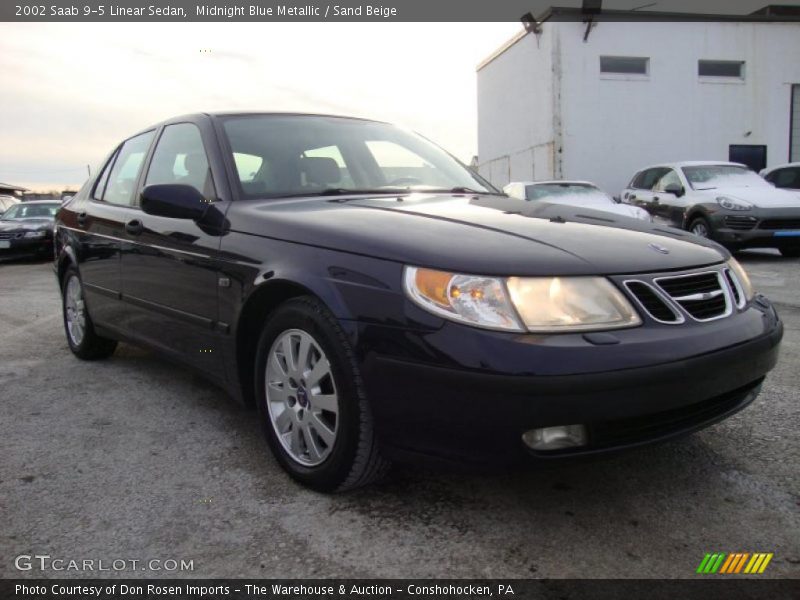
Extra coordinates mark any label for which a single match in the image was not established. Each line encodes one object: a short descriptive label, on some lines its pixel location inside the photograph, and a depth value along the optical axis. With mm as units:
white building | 17312
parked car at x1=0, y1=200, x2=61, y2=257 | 13148
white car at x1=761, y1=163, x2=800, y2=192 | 10602
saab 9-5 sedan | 1896
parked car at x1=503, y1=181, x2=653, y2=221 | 9523
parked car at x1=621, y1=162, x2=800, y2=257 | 8883
